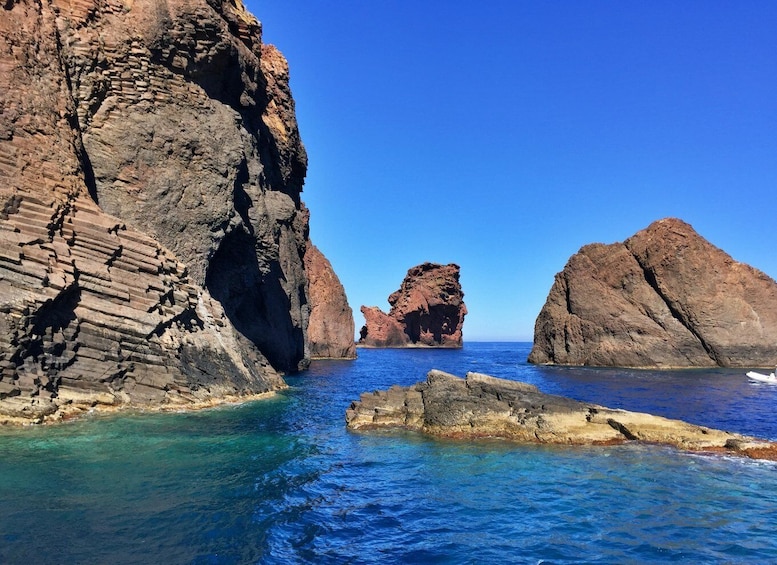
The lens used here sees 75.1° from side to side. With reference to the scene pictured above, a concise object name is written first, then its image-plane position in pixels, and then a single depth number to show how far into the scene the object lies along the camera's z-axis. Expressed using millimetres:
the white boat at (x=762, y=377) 49572
